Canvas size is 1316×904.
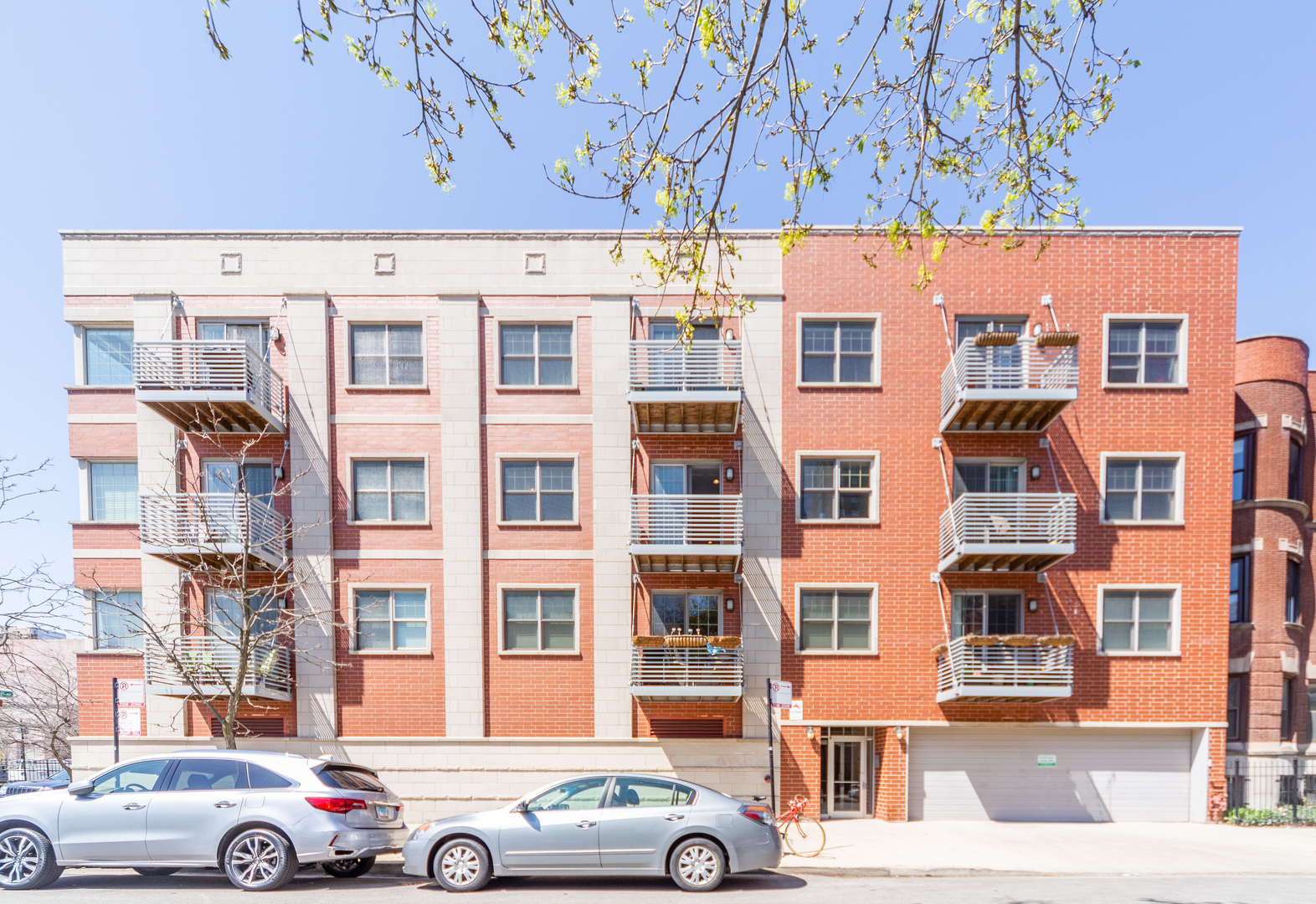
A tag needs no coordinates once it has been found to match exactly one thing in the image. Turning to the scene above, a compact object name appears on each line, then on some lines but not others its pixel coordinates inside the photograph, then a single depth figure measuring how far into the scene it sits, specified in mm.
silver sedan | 8242
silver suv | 8047
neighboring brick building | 15914
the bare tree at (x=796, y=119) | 4637
